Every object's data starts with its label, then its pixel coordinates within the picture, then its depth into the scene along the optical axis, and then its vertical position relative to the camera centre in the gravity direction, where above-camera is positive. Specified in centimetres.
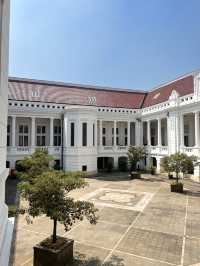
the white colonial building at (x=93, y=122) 2722 +331
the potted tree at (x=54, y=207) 661 -187
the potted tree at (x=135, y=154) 2722 -108
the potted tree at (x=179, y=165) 1852 -165
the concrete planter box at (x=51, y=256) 659 -333
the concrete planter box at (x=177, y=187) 1850 -351
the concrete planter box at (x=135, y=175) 2591 -347
